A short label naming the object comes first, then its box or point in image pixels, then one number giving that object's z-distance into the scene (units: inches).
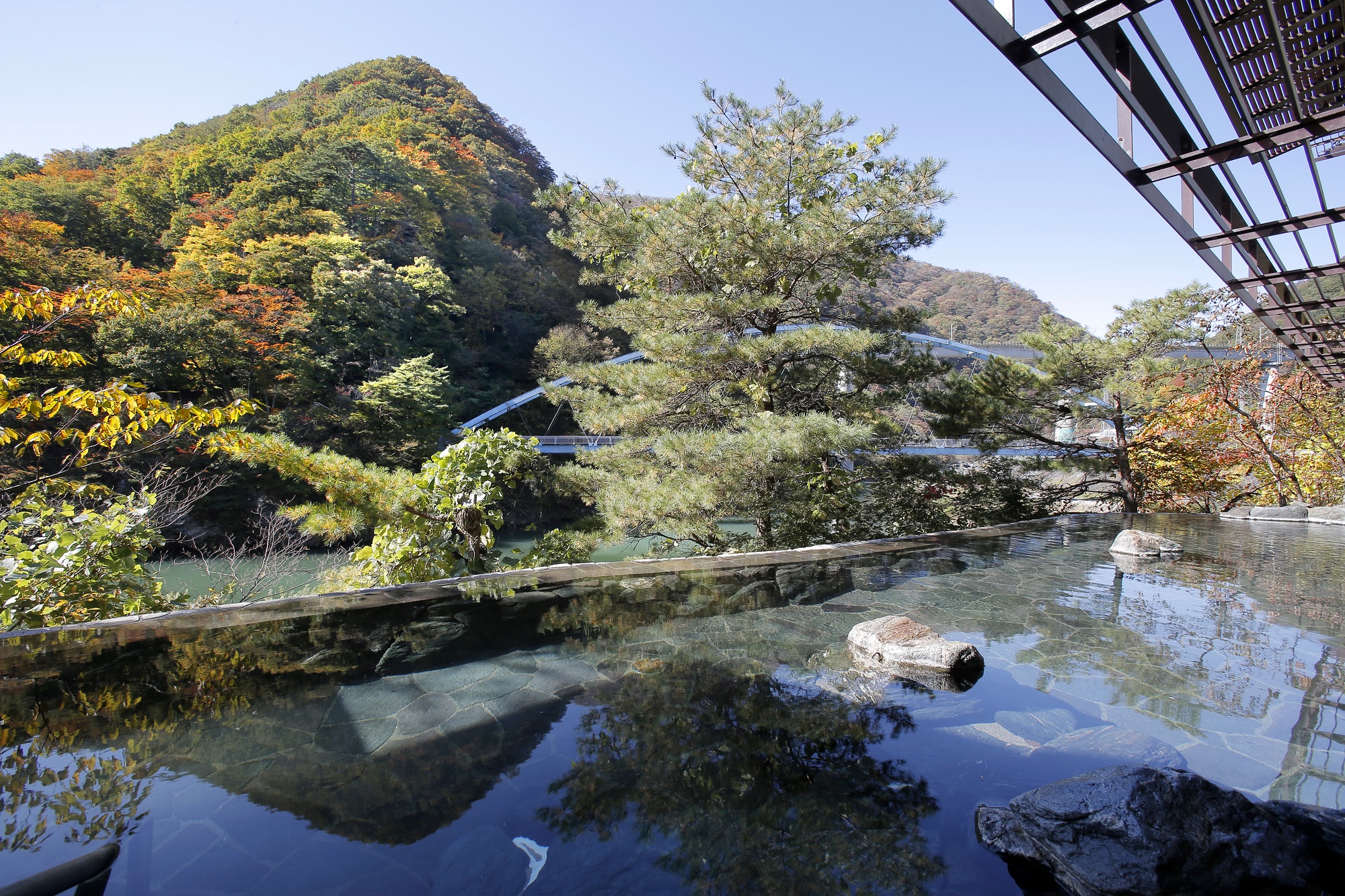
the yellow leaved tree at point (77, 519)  98.6
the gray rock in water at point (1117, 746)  73.3
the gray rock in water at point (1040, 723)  79.9
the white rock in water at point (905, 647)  100.7
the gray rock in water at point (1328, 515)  289.7
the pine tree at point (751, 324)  252.4
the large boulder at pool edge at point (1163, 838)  51.1
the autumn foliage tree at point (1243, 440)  337.1
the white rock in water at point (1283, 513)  306.3
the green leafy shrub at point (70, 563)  116.6
